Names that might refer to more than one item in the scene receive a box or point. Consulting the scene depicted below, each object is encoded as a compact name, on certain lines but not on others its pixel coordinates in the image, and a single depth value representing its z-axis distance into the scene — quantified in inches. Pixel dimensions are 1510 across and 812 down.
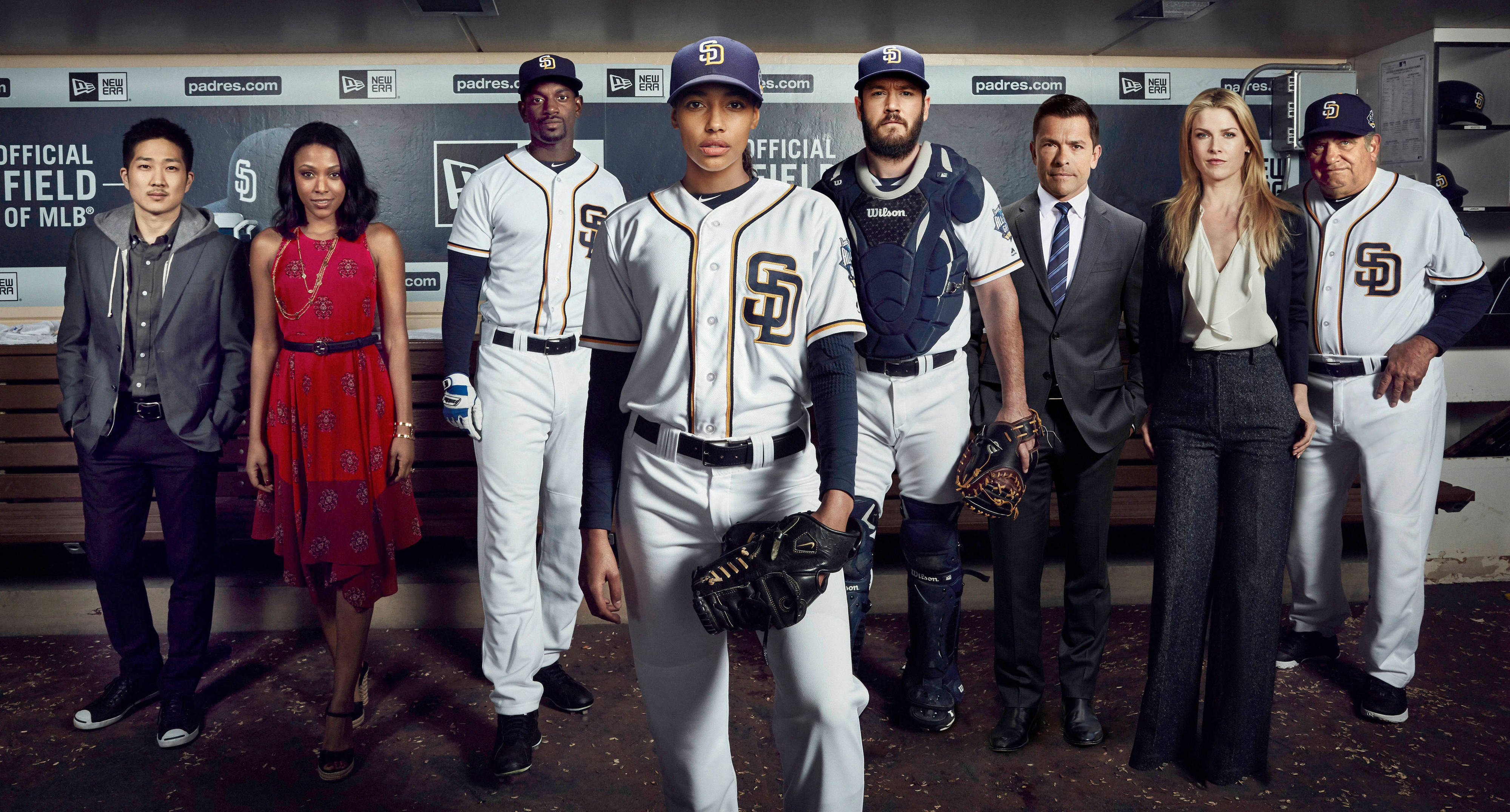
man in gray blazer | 101.7
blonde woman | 86.8
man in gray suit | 98.7
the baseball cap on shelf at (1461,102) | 159.6
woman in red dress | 94.4
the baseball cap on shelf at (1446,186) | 162.7
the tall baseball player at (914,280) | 93.3
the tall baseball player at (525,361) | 100.0
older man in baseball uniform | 106.0
